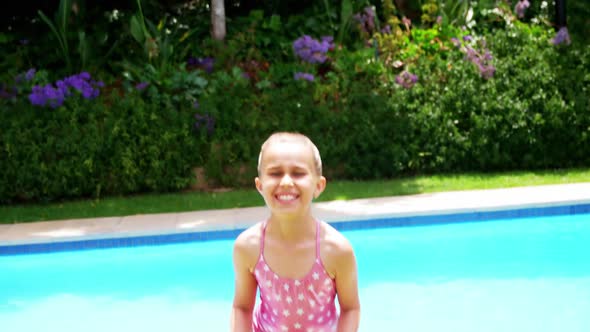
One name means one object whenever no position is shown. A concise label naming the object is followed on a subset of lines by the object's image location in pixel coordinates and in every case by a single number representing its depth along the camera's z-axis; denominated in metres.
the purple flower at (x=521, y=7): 11.59
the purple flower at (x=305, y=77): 10.31
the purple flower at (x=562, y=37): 11.03
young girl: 2.59
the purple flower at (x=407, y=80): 10.47
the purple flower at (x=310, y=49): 10.62
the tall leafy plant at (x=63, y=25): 10.48
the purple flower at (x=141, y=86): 10.01
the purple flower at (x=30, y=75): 9.88
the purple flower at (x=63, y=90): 9.68
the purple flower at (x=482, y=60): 10.60
